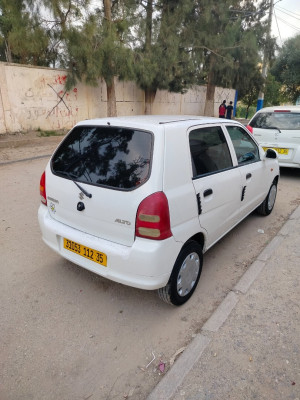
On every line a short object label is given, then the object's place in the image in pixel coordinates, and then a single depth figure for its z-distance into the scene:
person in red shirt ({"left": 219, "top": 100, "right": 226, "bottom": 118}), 17.78
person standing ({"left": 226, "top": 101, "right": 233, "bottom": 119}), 18.97
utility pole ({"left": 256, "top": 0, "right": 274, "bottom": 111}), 18.88
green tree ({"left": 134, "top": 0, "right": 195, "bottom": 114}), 12.60
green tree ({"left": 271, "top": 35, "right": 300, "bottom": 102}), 24.08
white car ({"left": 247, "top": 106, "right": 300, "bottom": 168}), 6.40
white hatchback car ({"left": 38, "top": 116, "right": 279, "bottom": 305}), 2.24
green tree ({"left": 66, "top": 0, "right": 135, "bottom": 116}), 10.41
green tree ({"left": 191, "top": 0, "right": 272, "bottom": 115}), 15.16
